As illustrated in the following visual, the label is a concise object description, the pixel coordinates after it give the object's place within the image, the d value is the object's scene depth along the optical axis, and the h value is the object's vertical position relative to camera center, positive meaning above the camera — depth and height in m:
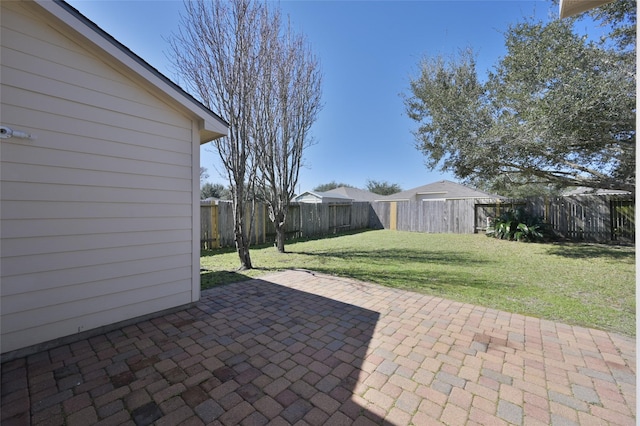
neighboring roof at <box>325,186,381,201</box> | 26.99 +2.14
